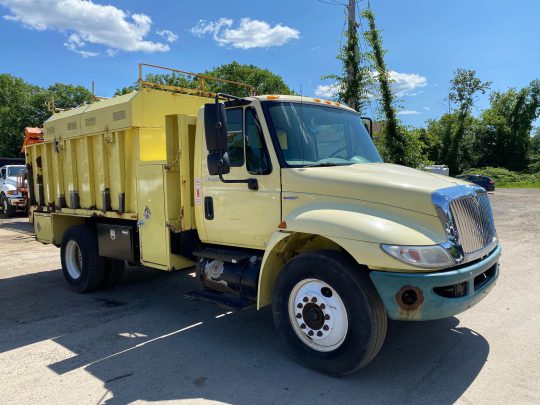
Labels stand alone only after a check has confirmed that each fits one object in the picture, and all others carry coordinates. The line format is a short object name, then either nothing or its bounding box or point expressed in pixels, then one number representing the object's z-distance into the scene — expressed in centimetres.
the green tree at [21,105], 3925
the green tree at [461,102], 4928
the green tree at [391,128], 1449
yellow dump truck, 357
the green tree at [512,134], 5159
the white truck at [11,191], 1842
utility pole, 1286
